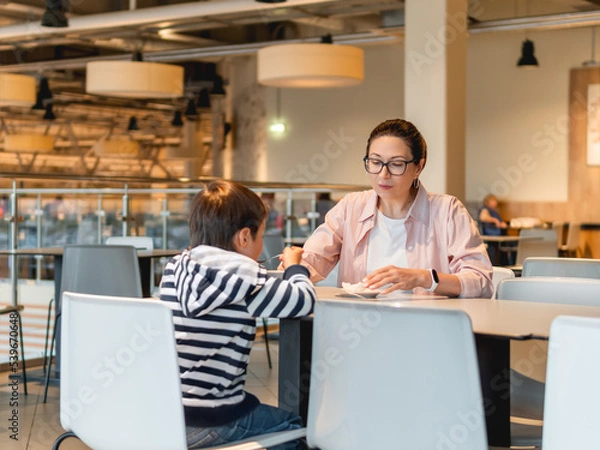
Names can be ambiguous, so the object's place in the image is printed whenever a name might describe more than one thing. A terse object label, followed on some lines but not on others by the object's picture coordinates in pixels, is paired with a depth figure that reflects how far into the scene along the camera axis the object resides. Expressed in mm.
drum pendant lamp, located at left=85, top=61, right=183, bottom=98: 7568
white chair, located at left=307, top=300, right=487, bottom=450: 1618
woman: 2559
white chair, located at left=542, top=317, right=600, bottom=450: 1467
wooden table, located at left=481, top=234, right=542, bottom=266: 8055
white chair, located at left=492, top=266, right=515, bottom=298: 3104
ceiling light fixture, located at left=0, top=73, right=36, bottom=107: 9031
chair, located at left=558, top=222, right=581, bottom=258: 11414
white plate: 2279
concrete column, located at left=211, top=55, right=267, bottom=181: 15469
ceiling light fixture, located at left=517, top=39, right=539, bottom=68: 11062
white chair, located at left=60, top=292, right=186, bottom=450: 1790
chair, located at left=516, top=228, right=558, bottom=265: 7785
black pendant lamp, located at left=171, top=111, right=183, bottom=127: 16562
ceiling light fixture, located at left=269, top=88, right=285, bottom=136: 15082
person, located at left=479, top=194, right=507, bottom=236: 11648
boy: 1924
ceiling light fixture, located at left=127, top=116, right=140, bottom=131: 17422
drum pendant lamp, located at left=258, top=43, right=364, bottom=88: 6730
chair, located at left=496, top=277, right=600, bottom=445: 2393
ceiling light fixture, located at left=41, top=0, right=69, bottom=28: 7984
